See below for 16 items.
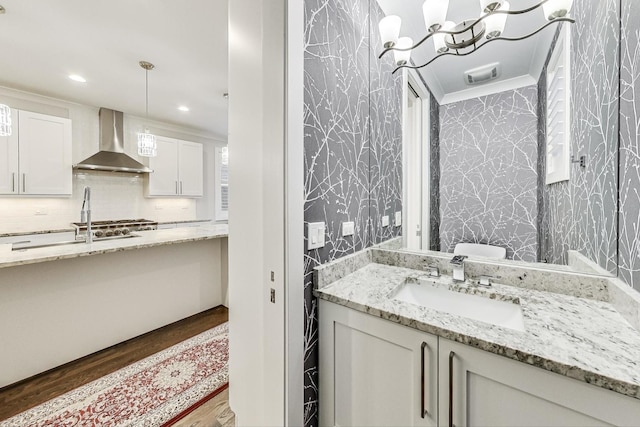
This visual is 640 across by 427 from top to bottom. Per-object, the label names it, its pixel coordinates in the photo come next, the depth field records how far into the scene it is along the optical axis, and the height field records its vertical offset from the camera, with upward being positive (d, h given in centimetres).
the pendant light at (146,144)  333 +88
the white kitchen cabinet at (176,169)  443 +77
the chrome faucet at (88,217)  211 -6
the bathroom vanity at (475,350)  62 -42
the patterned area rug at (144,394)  142 -116
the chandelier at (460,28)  106 +87
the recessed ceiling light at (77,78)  295 +157
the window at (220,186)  561 +56
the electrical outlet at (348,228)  131 -9
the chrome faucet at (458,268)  122 -28
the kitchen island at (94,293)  169 -68
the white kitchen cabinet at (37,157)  304 +69
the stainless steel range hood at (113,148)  373 +100
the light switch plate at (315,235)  109 -11
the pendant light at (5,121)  208 +74
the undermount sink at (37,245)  194 -28
